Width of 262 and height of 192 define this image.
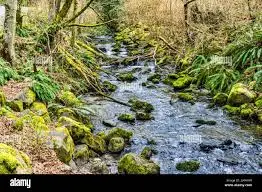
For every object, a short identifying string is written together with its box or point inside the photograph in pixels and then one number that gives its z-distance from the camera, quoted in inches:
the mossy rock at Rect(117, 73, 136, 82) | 368.8
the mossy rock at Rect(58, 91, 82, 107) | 268.1
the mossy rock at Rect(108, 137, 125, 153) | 208.2
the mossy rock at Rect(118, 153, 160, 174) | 169.0
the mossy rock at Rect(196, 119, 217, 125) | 246.6
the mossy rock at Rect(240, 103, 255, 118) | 260.5
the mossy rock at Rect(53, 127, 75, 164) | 168.1
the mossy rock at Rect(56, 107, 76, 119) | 241.9
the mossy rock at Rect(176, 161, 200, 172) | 176.1
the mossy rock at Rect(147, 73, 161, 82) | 363.9
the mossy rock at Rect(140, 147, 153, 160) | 195.9
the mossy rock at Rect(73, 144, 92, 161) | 189.3
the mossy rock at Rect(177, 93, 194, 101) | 304.8
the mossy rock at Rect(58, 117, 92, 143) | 207.3
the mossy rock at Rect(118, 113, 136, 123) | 257.8
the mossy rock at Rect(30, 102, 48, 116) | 219.5
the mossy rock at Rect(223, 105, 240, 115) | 270.2
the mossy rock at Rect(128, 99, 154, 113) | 278.0
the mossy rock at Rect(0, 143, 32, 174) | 114.4
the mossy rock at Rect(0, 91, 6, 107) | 200.0
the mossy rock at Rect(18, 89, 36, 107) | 222.7
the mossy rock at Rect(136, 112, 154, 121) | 259.4
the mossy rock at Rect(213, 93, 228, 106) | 294.6
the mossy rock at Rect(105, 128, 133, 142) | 221.5
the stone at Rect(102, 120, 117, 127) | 249.9
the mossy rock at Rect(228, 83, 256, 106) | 280.4
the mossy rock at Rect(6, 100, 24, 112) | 206.7
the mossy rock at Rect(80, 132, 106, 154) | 206.7
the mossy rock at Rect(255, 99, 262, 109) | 268.1
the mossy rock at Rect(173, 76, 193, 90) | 341.1
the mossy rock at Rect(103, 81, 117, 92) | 334.8
